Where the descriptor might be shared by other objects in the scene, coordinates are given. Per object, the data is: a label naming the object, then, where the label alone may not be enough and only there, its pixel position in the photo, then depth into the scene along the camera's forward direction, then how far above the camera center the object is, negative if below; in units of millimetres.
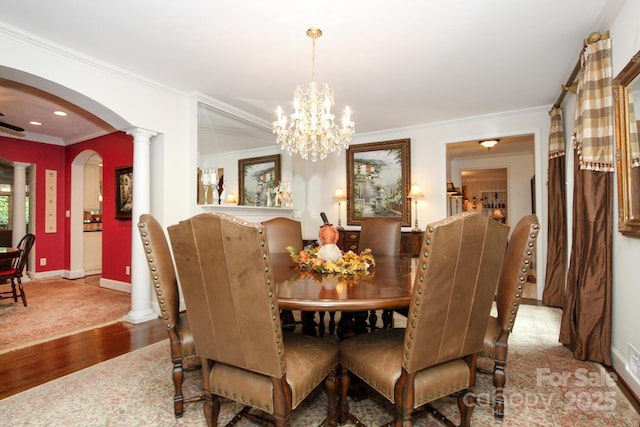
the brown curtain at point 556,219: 3680 -65
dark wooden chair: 3682 -608
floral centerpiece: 1944 -298
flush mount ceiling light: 4826 +1114
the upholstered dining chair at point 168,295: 1665 -418
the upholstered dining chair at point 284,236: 3155 -211
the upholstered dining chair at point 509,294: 1556 -407
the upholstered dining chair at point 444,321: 1225 -432
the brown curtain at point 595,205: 2254 +57
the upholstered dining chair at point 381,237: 3141 -219
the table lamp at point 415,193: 4745 +309
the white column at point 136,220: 3322 -68
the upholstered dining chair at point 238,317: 1200 -401
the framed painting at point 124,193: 4727 +342
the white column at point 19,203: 5559 +242
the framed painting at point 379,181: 5016 +540
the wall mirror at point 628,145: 1901 +416
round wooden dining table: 1392 -361
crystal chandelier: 2535 +736
